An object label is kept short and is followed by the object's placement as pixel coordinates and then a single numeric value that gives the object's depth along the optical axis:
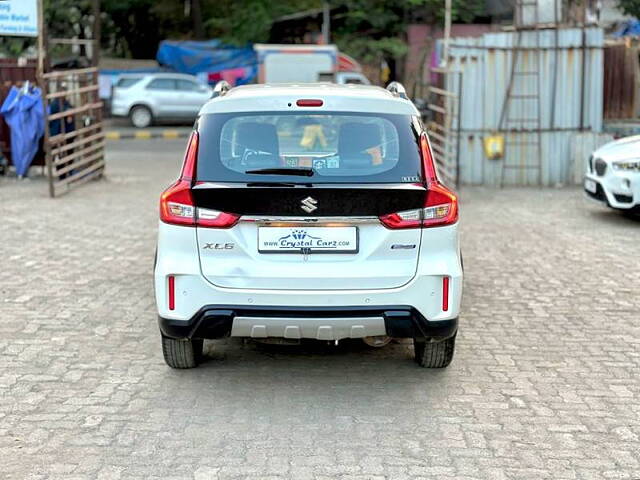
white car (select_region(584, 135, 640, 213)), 11.53
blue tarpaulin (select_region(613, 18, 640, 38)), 25.97
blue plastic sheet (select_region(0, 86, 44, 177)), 15.80
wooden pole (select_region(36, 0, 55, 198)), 13.80
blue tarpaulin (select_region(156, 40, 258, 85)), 31.81
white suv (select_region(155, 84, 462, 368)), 5.25
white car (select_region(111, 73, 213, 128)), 28.98
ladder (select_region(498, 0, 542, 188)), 15.48
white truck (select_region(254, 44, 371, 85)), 25.25
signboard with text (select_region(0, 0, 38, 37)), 14.30
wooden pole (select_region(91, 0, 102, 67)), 30.97
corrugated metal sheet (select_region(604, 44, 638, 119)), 16.95
